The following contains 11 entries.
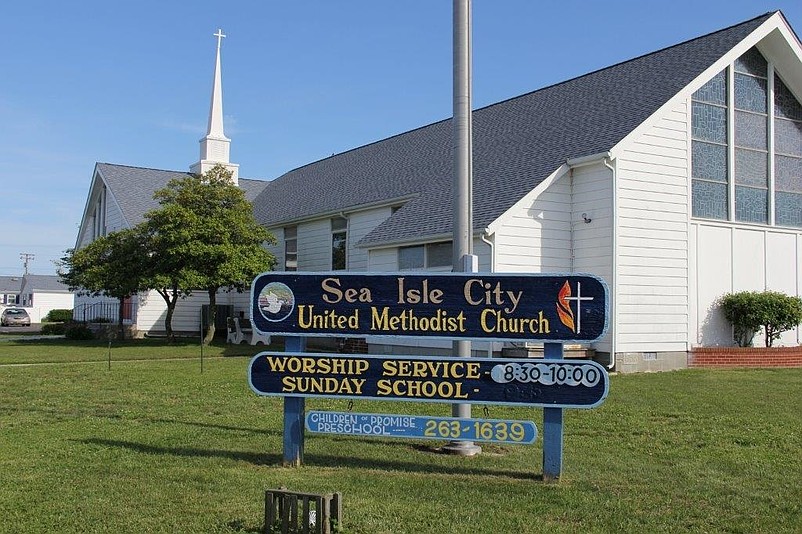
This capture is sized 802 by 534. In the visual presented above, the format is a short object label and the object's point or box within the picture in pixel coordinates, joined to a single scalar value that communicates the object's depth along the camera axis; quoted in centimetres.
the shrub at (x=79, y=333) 3466
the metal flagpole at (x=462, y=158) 940
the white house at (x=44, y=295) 8806
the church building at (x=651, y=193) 1859
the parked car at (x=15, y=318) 6072
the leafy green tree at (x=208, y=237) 2625
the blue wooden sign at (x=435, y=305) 791
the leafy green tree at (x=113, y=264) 2761
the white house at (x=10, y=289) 10481
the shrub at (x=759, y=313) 2003
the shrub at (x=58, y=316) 5456
